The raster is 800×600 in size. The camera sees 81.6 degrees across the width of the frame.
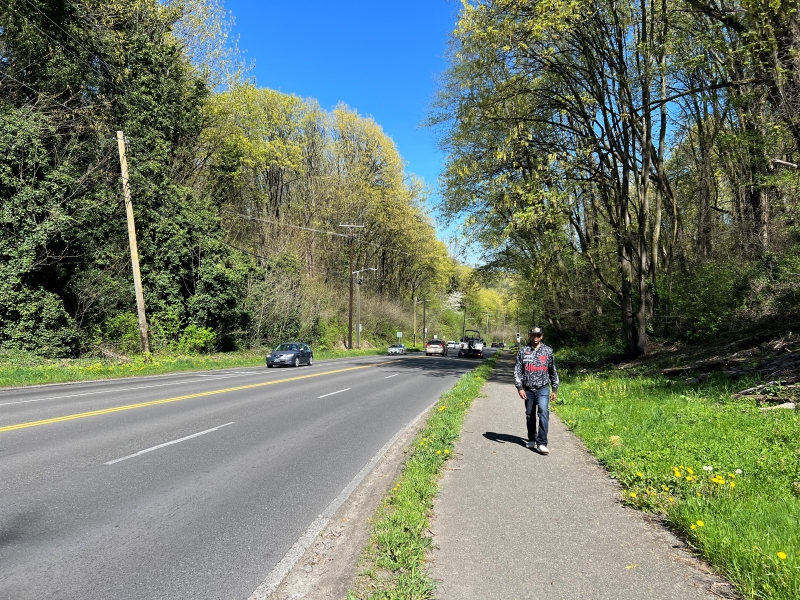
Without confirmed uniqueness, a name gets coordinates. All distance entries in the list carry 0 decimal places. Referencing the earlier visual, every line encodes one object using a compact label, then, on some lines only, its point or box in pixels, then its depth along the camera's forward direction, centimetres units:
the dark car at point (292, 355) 2614
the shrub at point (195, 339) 2647
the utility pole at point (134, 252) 1986
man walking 701
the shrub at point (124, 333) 2325
